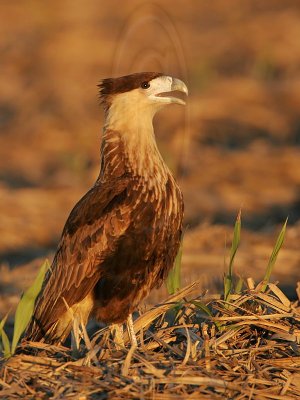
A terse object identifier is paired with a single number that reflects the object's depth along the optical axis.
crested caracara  11.80
